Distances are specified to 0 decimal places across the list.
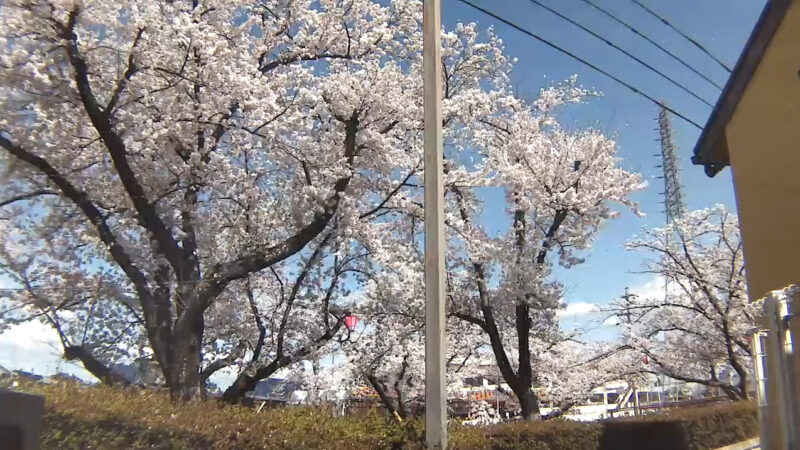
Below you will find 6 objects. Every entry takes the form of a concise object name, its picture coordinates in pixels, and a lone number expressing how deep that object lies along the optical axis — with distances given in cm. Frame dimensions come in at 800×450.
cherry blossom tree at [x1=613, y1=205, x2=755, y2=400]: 1784
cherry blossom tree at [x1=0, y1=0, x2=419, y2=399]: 884
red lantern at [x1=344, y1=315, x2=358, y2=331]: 1349
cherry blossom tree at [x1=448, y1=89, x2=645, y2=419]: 1423
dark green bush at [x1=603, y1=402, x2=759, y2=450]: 1212
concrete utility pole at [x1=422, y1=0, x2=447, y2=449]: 692
